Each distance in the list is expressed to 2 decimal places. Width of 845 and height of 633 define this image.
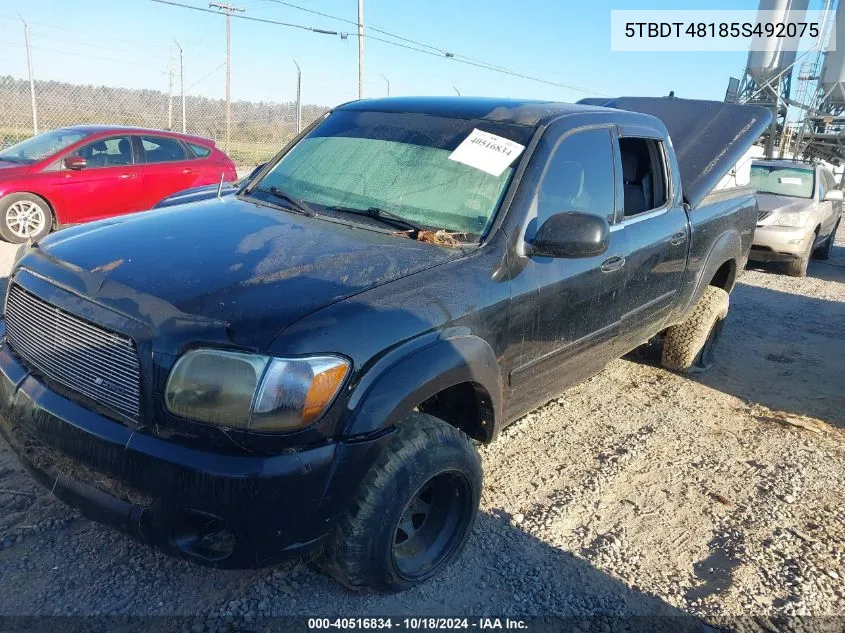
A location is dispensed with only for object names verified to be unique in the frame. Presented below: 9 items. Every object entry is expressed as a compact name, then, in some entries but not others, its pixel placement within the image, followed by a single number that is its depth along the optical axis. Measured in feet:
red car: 26.21
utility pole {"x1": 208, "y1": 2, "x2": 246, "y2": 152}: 65.87
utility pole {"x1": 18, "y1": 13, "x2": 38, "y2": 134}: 43.83
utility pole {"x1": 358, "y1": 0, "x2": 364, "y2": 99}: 69.10
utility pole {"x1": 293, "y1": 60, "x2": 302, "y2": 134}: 59.62
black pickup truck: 6.56
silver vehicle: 31.04
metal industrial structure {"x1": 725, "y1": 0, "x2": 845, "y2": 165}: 75.25
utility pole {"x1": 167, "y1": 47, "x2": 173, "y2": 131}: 53.90
